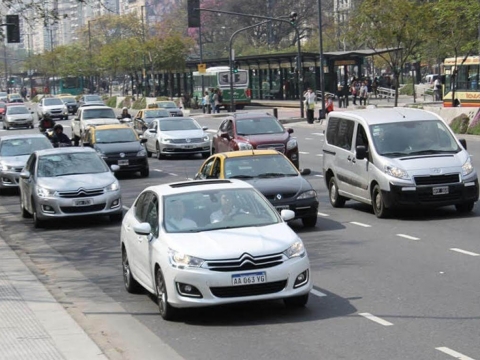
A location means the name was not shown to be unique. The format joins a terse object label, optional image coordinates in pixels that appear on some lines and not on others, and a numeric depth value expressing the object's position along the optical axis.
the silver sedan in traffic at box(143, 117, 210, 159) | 38.19
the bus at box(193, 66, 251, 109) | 76.12
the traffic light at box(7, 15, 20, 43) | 31.77
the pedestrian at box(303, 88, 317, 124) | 55.59
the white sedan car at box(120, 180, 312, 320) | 10.72
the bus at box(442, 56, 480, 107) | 54.12
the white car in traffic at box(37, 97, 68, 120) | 77.00
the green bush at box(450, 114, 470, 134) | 42.41
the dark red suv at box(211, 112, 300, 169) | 30.41
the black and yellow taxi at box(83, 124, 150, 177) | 31.95
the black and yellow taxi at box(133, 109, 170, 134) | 45.59
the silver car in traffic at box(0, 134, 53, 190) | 28.30
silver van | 18.80
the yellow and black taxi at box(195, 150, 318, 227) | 18.20
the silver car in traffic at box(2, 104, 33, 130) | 67.75
